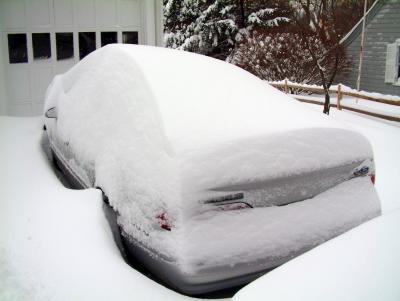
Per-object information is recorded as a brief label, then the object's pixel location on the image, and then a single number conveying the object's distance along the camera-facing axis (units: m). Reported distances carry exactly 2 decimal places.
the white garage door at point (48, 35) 8.55
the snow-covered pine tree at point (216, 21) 22.59
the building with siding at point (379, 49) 15.23
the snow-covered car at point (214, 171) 2.51
